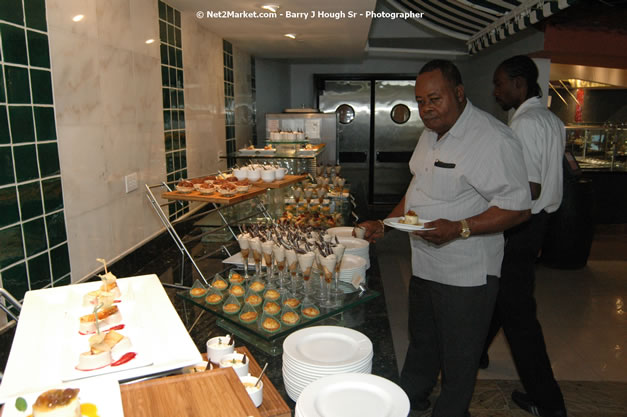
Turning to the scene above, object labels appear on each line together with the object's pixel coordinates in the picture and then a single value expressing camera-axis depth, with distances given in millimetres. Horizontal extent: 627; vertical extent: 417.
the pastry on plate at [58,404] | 763
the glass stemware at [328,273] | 2053
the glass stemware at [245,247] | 2347
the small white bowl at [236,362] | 1456
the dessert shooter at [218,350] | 1565
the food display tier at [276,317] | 1809
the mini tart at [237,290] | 2123
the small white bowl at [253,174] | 3031
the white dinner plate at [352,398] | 1274
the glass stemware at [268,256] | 2248
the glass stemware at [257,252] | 2281
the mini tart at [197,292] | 2137
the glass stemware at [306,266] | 2082
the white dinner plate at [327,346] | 1566
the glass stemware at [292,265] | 2154
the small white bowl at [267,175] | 3039
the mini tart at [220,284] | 2187
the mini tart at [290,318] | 1874
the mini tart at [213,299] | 2070
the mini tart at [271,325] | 1820
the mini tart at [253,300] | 2025
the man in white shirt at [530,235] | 2699
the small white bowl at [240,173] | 3025
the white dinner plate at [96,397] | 795
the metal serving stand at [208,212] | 2516
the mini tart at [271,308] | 1926
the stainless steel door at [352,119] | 9391
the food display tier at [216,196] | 2533
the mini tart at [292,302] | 1970
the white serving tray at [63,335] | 916
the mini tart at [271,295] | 2039
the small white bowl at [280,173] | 3121
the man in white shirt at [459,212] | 1940
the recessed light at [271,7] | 3601
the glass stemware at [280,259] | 2182
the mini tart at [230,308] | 1982
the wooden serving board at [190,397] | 858
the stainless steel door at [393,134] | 9406
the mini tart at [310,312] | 1930
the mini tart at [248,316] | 1901
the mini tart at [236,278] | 2207
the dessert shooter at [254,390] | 1354
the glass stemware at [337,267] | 2127
